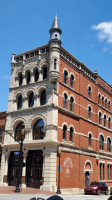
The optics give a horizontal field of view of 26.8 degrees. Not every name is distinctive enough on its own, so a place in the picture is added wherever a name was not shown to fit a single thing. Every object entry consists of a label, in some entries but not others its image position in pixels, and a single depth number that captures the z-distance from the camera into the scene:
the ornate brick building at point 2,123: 31.55
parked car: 25.33
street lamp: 21.47
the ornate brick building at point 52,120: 26.11
